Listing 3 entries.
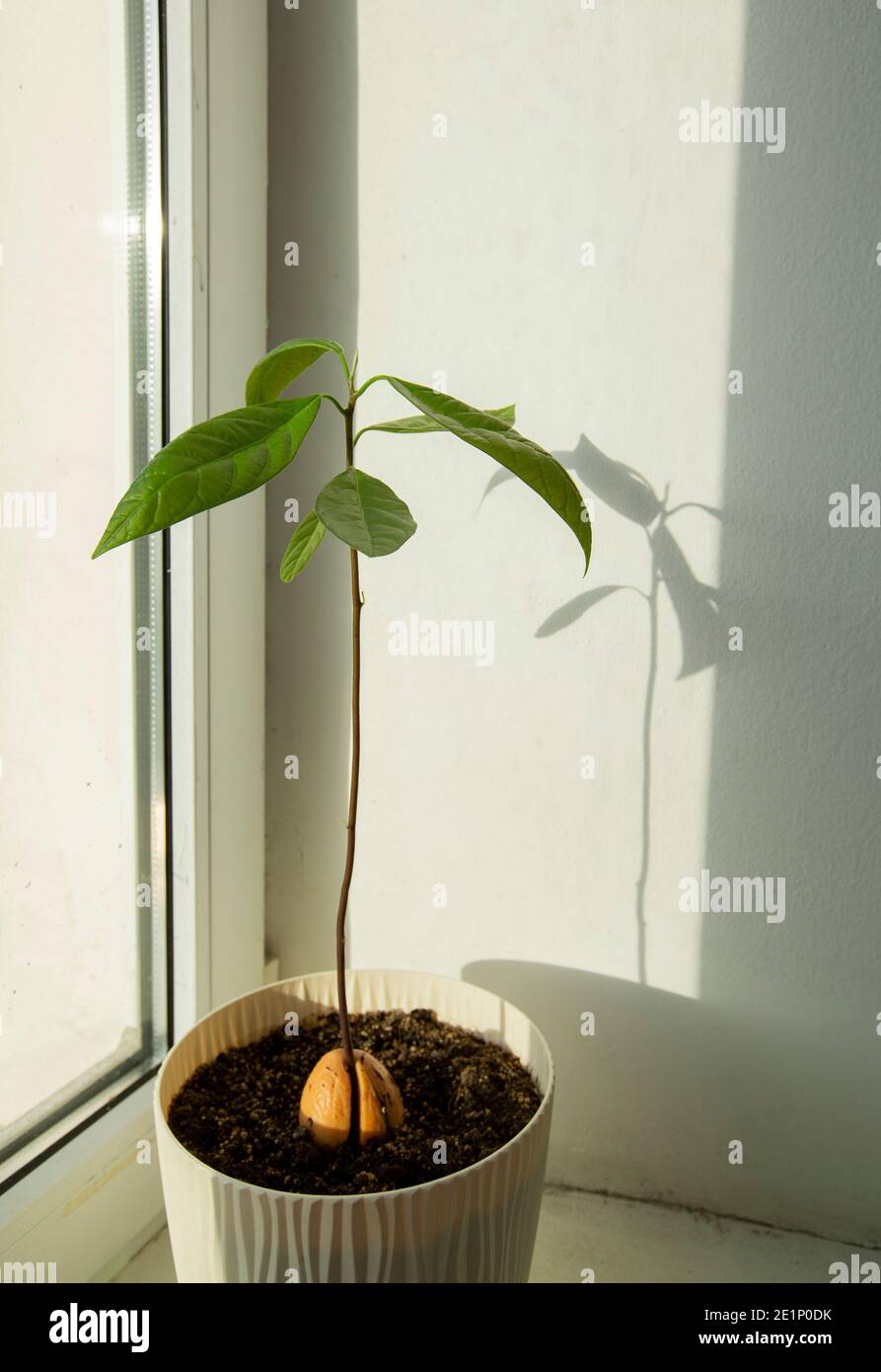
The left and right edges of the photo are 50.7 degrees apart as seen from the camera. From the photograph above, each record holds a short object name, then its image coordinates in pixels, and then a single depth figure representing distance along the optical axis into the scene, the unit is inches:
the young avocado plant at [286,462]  20.9
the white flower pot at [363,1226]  23.2
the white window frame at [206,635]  33.7
